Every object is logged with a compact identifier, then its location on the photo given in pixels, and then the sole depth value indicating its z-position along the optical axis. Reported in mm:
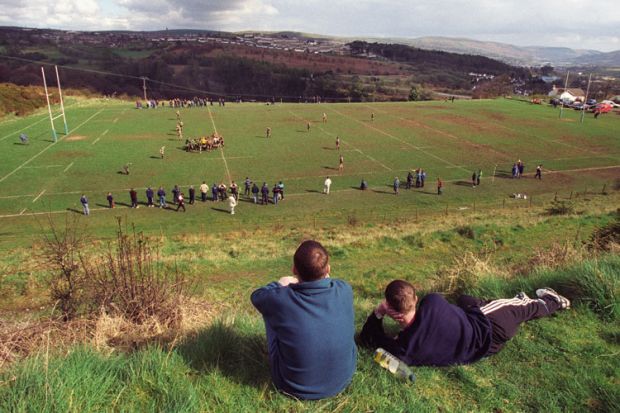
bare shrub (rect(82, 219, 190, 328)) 6383
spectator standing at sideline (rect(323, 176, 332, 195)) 25245
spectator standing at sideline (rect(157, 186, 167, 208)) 22766
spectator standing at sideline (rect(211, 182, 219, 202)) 23848
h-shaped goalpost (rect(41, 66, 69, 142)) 37228
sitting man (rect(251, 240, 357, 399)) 3777
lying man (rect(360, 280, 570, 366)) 4453
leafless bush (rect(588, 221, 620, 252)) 11453
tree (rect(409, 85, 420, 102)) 86938
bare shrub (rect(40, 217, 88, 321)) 6938
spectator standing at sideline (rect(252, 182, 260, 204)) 24062
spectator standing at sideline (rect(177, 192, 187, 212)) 22500
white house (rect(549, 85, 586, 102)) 118156
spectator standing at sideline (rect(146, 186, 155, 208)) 23062
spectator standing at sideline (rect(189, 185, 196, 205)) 23766
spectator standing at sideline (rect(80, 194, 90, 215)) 21373
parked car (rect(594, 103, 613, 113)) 61769
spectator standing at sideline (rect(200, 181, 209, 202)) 23972
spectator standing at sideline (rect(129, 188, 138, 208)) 22562
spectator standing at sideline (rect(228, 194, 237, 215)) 22188
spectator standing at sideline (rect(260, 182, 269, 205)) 23609
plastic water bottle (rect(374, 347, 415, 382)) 4289
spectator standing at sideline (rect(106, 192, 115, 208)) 22469
